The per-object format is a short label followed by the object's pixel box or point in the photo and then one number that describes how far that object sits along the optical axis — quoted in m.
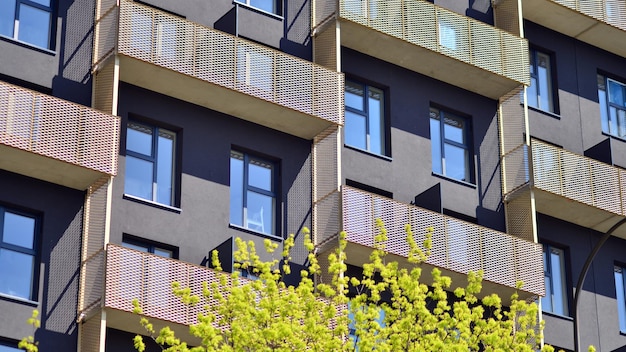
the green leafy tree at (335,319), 28.78
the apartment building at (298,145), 33.16
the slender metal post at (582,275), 30.30
